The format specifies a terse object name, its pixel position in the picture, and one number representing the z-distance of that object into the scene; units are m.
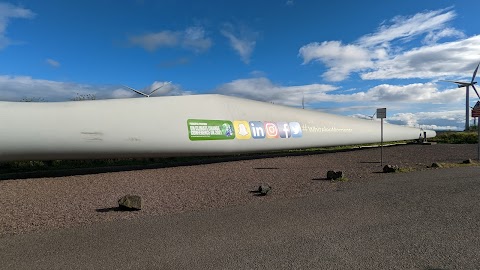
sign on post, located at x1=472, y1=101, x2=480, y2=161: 19.00
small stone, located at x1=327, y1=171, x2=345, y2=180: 12.31
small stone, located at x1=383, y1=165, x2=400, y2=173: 13.93
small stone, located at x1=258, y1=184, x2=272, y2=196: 9.89
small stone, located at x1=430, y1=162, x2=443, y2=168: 15.26
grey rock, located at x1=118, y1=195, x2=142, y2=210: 8.20
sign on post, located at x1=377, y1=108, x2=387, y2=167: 16.58
